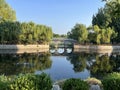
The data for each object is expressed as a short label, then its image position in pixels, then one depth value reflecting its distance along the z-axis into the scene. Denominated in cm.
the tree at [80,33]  3090
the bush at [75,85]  324
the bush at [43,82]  306
